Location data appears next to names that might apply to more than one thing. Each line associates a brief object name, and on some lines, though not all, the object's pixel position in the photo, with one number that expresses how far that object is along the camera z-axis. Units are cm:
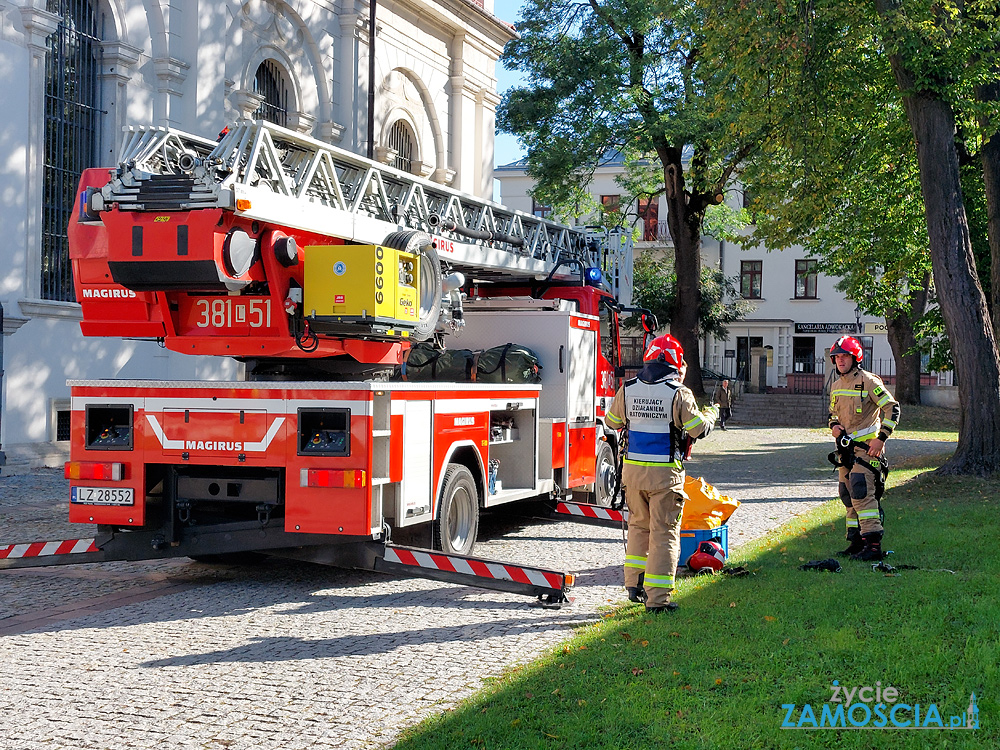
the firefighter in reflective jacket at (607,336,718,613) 700
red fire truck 737
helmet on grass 821
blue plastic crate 832
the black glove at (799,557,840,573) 829
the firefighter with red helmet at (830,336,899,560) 881
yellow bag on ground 825
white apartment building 5275
